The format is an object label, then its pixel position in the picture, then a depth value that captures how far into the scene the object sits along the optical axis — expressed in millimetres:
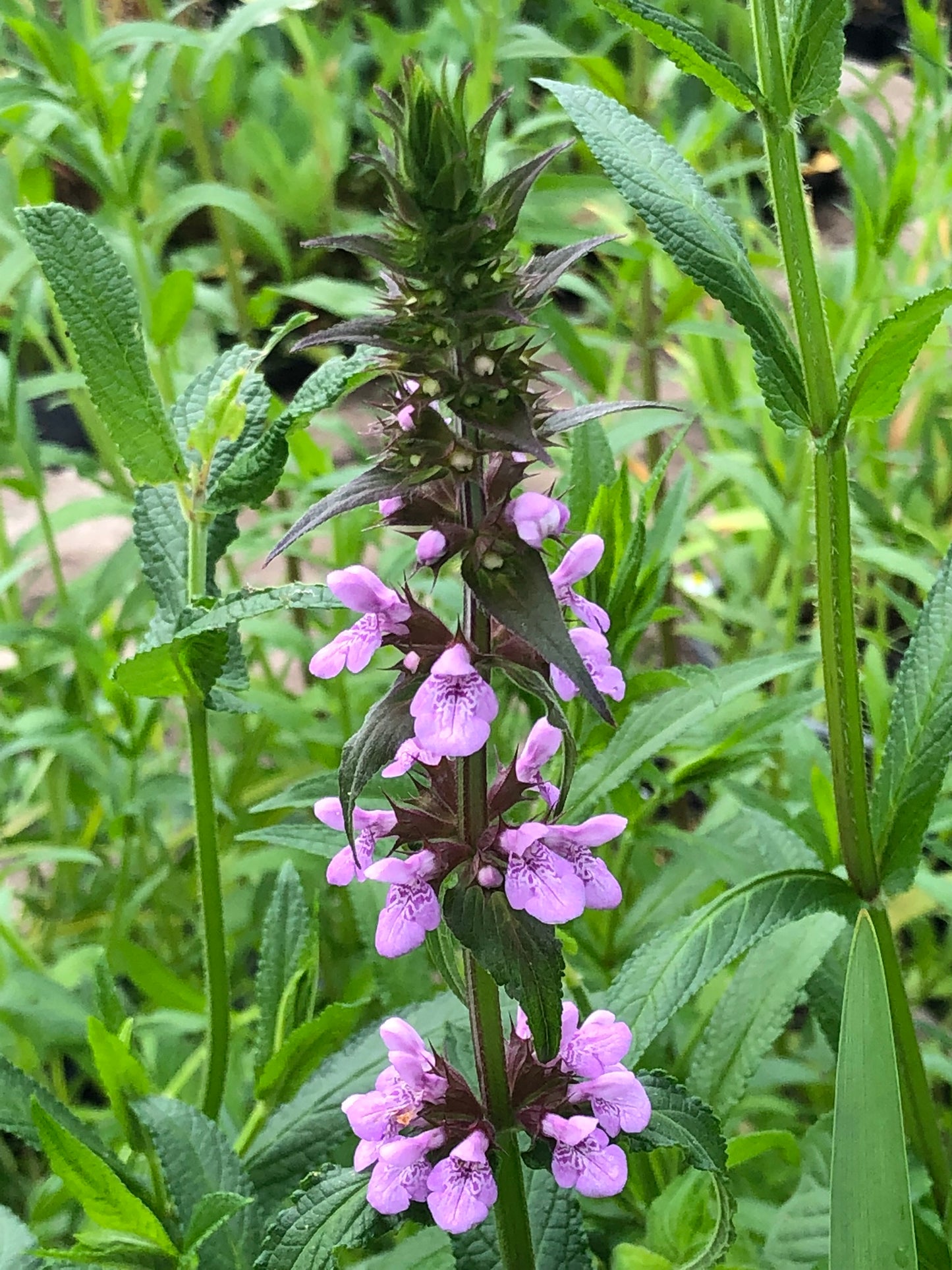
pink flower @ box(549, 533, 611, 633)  140
